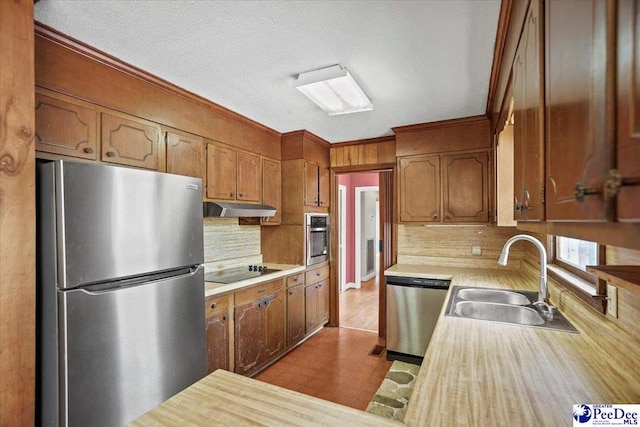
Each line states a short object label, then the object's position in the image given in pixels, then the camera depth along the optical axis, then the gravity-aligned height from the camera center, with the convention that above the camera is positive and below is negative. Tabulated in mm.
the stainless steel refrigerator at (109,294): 1432 -426
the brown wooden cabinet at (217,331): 2330 -945
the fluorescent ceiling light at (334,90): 1989 +871
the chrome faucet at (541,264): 1746 -324
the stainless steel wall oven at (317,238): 3604 -335
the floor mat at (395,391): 2250 -1502
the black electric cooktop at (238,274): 2729 -609
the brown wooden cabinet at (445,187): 3053 +231
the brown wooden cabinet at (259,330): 2631 -1109
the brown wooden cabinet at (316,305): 3637 -1179
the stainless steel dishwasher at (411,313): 2924 -1024
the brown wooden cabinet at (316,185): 3611 +324
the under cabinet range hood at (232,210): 2559 +17
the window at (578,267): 1309 -342
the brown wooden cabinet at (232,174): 2699 +362
